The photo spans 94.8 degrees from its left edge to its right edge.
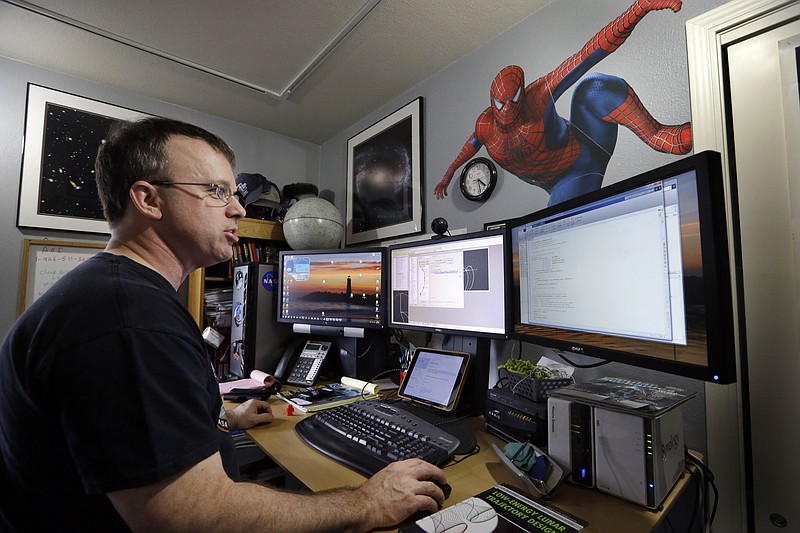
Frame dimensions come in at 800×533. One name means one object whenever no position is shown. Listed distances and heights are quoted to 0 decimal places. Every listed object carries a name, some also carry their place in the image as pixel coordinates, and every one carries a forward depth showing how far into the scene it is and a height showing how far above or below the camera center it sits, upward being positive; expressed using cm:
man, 51 -20
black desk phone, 166 -34
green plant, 103 -23
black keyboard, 84 -37
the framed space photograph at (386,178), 212 +71
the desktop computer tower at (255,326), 180 -18
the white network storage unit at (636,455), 68 -32
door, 98 +8
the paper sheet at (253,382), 159 -41
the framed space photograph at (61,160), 201 +74
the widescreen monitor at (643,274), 61 +3
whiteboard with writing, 199 +16
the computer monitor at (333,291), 159 +0
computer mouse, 73 -40
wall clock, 169 +52
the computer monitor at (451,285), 118 +2
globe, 221 +40
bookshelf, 218 +36
